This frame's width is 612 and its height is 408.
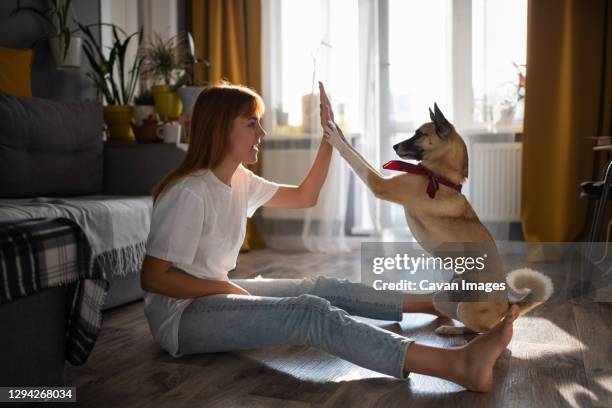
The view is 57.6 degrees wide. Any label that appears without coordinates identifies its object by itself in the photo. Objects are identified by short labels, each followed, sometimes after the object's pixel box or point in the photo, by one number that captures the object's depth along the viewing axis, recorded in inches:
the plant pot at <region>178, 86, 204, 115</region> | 125.8
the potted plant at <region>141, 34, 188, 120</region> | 125.1
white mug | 111.3
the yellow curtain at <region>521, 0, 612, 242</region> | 126.7
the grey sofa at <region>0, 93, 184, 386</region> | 47.3
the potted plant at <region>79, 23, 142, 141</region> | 118.9
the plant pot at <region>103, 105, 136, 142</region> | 118.4
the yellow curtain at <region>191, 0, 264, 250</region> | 154.5
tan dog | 63.6
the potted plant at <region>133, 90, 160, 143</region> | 114.0
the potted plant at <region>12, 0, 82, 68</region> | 113.6
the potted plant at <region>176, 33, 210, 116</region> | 125.9
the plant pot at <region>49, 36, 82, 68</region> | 113.9
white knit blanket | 75.6
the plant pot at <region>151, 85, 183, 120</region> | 124.9
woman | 49.0
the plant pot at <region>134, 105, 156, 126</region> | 121.1
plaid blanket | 43.1
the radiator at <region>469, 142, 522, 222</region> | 136.4
